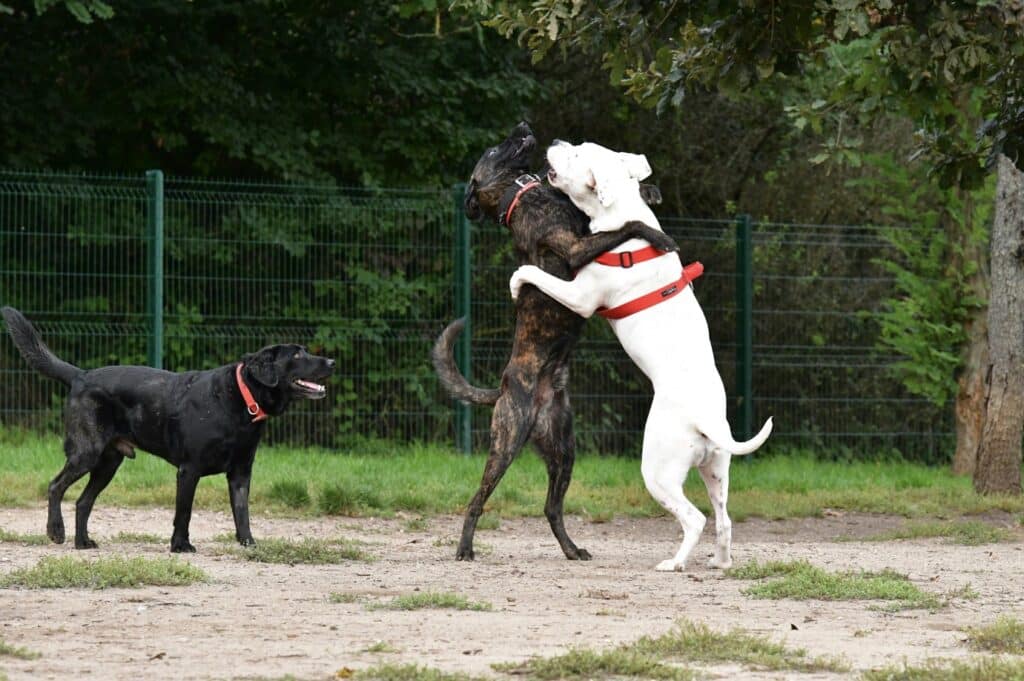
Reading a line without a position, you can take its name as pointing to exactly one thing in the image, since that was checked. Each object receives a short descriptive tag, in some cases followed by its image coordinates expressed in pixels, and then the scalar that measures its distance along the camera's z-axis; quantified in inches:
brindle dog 700.0
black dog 693.3
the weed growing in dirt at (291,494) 895.7
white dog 661.9
